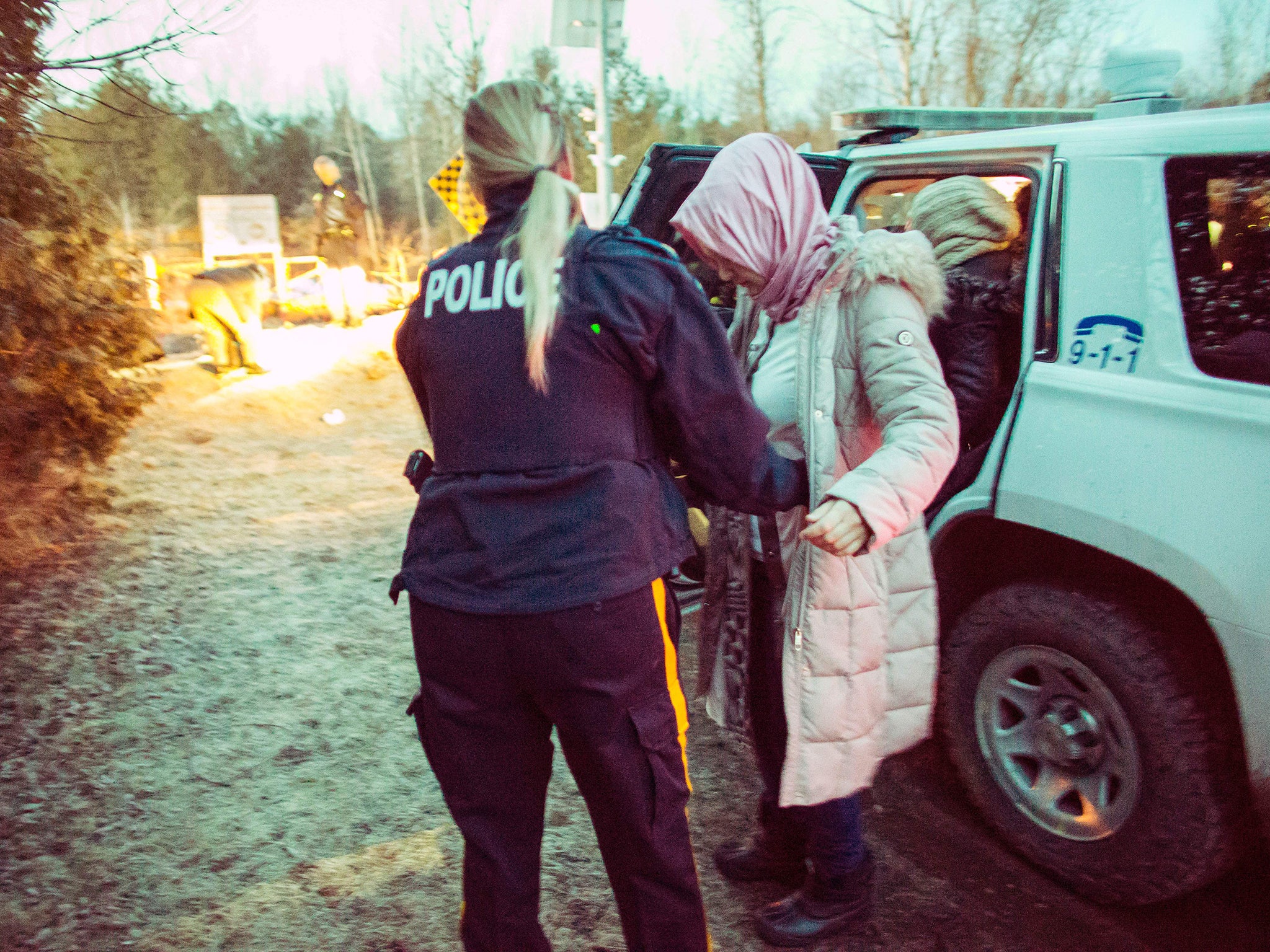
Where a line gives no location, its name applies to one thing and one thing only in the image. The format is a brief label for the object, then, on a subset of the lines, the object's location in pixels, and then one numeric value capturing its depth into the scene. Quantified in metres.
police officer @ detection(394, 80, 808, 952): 1.44
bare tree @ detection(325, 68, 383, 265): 28.44
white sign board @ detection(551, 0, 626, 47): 11.73
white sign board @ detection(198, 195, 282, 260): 14.84
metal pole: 12.28
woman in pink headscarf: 1.80
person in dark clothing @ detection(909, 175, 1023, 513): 2.70
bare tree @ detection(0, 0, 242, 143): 2.93
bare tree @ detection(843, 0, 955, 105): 14.94
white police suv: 2.04
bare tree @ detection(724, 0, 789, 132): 19.23
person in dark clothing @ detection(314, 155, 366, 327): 11.36
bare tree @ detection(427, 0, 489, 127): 18.17
